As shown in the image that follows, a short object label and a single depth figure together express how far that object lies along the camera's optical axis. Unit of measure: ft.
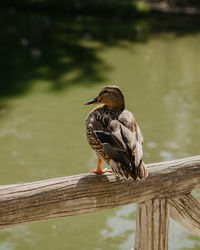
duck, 16.66
